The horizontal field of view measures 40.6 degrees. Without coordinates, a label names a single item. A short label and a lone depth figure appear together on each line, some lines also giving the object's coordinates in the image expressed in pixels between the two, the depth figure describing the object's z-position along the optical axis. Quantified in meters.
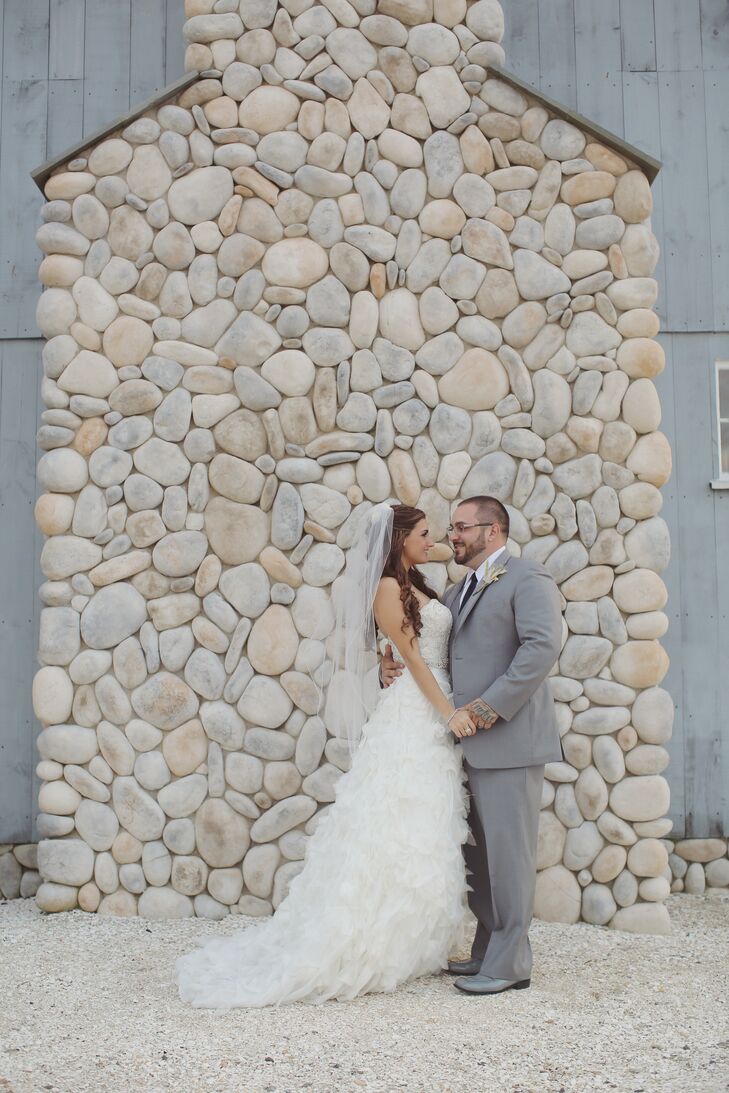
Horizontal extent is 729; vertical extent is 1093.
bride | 3.58
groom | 3.73
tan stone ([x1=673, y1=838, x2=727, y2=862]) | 5.56
